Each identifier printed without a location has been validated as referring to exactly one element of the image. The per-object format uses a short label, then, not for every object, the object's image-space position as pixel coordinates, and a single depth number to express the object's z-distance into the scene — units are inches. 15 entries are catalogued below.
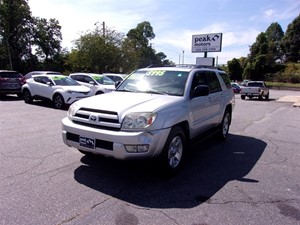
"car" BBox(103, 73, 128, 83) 613.0
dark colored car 500.2
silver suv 130.3
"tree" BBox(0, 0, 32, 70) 1317.8
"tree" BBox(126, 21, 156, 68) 2541.7
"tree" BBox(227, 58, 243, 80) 1991.3
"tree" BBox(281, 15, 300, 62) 2220.5
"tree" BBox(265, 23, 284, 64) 1963.7
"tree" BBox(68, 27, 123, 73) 1155.3
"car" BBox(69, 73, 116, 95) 472.9
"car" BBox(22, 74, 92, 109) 399.4
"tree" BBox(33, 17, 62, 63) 1554.5
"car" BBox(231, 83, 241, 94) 1085.8
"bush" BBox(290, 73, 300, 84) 1668.2
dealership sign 643.4
